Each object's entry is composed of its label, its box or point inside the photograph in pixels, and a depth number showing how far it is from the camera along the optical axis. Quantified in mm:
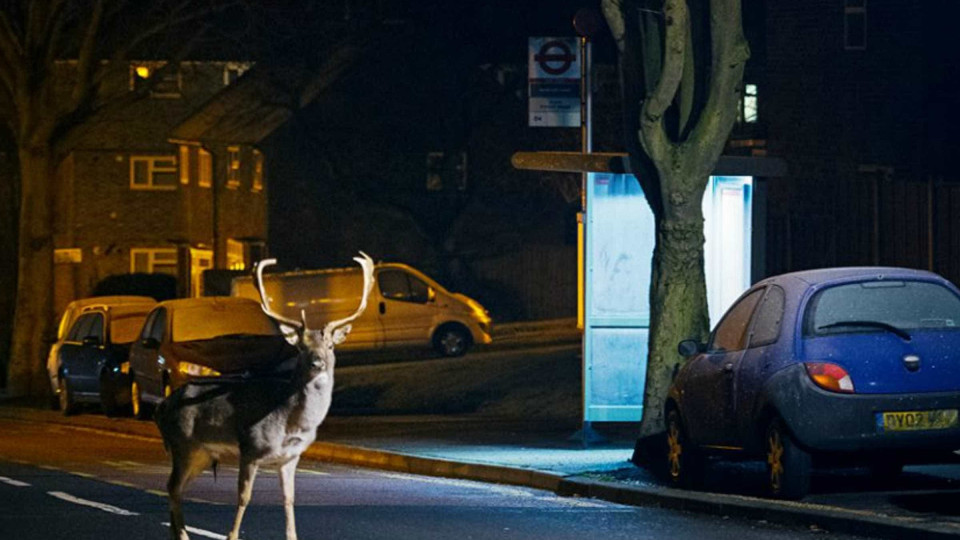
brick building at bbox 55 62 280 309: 57250
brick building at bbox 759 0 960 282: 41594
